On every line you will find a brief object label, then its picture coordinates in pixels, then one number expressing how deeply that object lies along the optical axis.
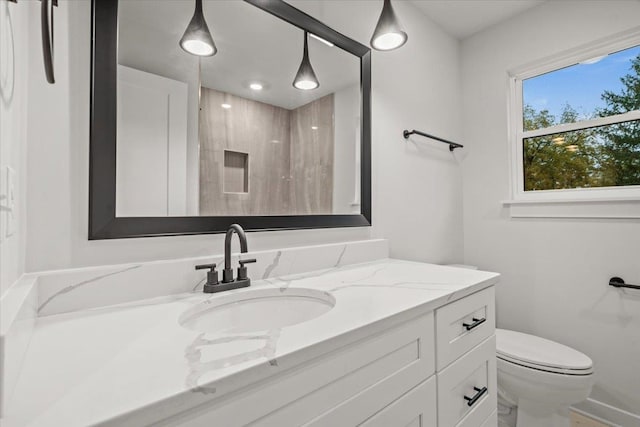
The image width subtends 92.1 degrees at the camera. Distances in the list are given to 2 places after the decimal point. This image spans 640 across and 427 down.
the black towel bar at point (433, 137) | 1.82
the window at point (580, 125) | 1.71
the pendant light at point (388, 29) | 1.25
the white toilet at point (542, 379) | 1.31
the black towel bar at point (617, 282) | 1.61
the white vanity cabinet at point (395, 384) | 0.52
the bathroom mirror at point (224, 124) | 0.89
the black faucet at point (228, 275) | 0.93
